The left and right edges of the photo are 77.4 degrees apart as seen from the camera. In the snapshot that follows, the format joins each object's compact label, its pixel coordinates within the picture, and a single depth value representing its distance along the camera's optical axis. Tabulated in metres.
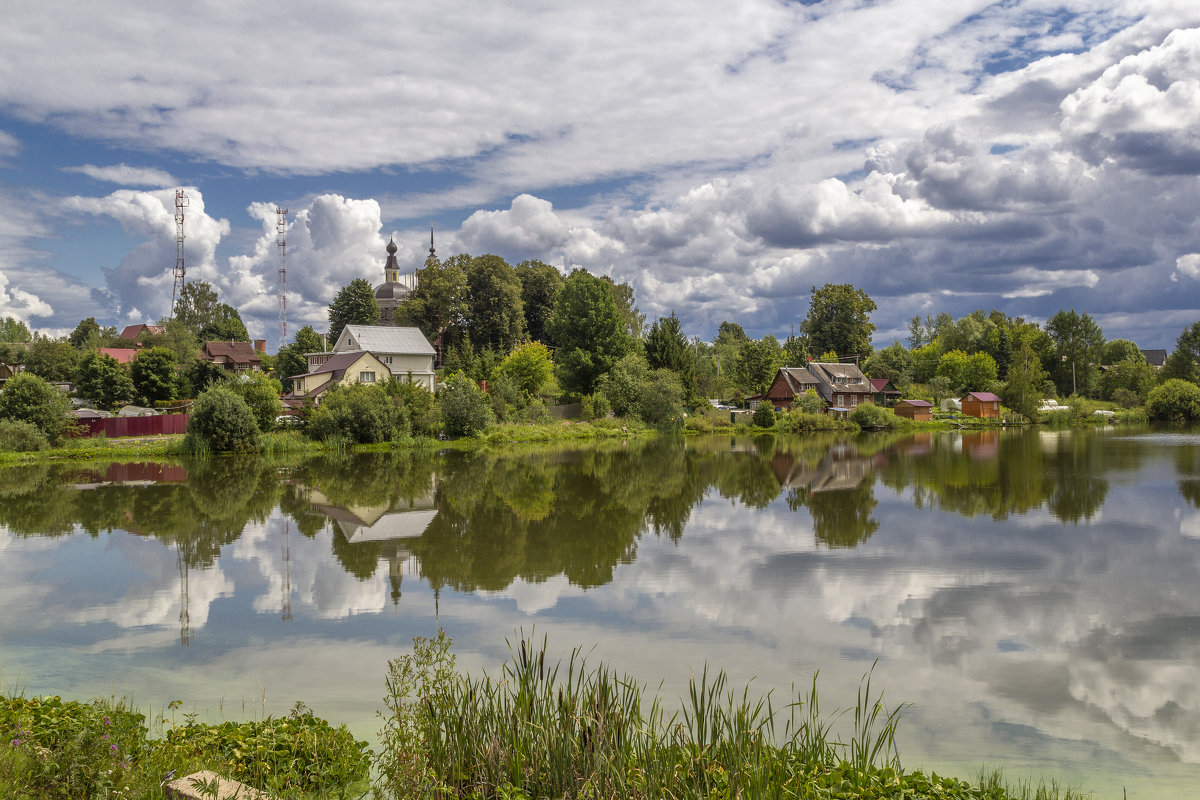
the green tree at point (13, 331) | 116.81
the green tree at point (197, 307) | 88.44
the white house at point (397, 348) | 61.16
